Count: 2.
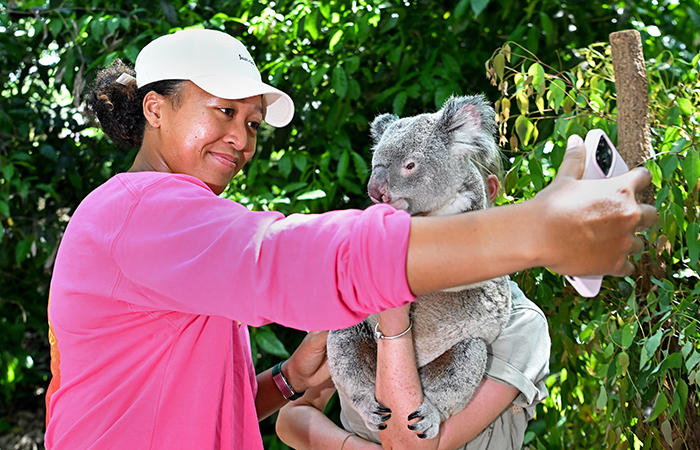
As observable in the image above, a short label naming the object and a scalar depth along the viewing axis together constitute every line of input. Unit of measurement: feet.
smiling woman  2.31
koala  4.58
